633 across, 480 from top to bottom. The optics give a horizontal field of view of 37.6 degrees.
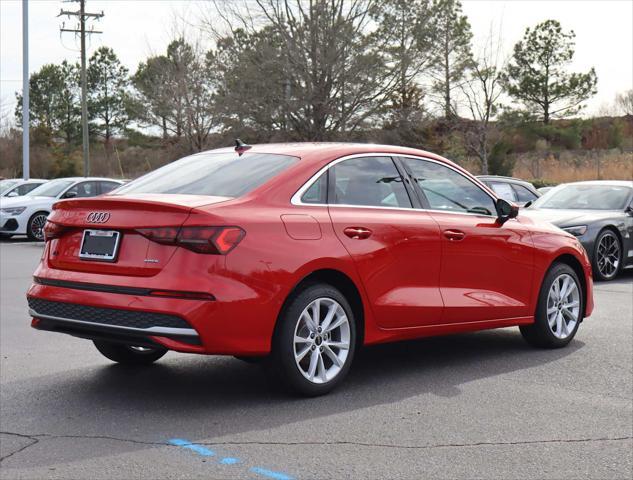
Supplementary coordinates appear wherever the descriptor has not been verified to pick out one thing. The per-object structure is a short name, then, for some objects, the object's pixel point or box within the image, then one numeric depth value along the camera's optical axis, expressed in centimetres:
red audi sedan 532
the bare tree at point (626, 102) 7006
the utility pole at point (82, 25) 4500
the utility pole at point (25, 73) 3878
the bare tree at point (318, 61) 3553
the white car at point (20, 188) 2459
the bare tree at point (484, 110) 4281
